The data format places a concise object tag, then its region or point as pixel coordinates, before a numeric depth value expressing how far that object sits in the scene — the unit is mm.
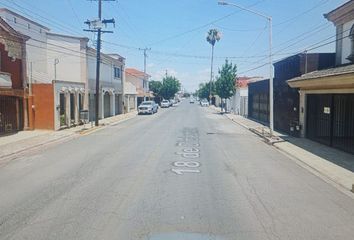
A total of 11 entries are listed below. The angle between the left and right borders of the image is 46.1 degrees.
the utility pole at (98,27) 32428
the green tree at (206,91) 123812
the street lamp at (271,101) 23922
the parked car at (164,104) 83294
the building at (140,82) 74650
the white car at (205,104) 97438
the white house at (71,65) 33250
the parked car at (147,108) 52769
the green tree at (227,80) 55500
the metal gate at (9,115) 24969
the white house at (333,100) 19359
